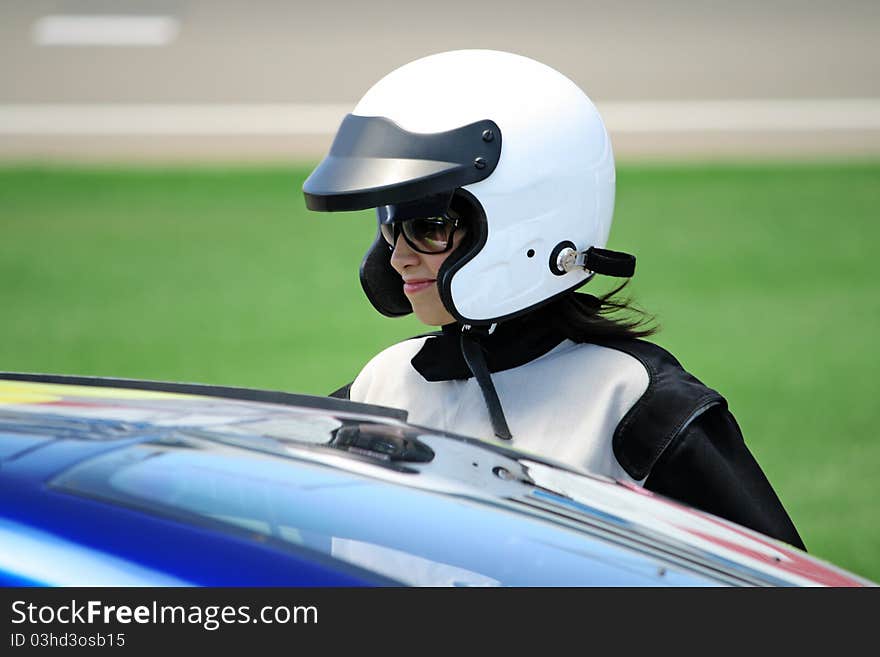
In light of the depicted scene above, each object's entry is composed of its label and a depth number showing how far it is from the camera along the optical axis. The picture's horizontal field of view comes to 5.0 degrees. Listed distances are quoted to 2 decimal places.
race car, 8.43
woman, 8.92
